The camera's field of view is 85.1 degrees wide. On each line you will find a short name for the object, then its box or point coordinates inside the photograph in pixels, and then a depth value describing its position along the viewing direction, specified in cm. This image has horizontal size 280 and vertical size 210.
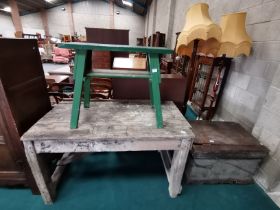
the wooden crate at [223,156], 141
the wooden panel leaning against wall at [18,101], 103
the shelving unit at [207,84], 222
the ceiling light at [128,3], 1117
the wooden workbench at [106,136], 107
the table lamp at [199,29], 152
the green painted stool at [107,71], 103
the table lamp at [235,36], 160
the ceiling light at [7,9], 1115
